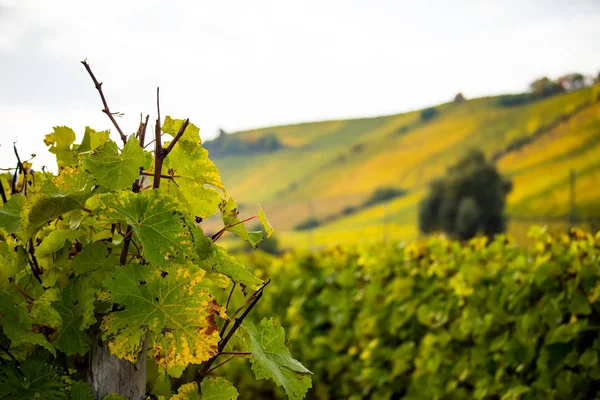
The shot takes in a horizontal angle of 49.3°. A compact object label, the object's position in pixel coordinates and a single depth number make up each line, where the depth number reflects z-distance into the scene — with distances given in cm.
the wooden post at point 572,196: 1788
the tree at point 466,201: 4500
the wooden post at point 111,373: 121
